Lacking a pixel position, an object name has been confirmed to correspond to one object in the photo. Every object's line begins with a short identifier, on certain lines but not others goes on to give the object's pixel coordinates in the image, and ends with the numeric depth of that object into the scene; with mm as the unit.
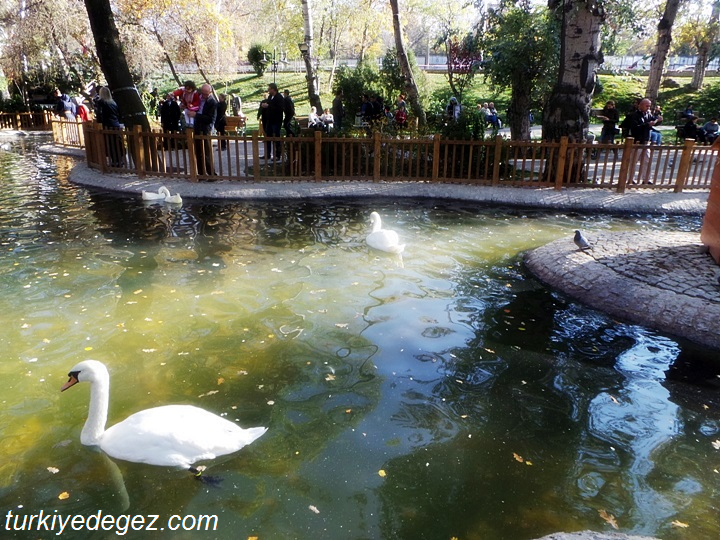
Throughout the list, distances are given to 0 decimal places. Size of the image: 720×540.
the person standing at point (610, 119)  15977
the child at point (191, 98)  14414
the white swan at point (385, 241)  7891
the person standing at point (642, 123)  14883
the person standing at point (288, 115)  14518
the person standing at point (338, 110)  20281
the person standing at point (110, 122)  13148
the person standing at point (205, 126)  12523
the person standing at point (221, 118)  14484
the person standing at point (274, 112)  14242
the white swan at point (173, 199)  10625
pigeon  7414
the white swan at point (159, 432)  3438
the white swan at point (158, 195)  10859
